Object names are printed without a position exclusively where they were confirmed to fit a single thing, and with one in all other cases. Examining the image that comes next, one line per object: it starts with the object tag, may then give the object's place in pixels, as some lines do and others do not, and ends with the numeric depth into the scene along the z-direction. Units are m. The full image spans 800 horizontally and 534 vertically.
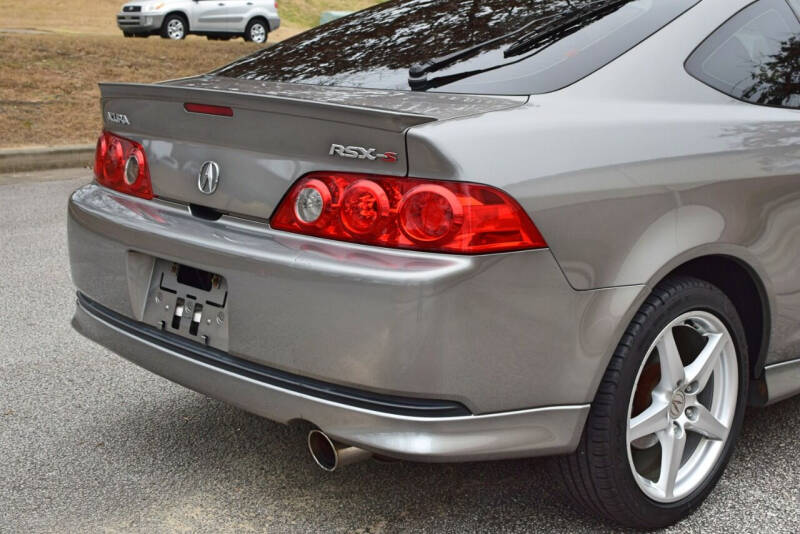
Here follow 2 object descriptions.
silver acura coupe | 2.38
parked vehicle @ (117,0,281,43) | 22.58
